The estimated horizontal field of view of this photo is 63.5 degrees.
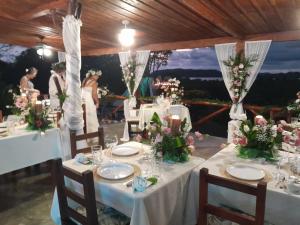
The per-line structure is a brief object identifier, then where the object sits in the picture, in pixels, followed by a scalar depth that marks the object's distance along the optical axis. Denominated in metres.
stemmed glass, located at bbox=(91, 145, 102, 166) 1.94
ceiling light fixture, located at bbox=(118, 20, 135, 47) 3.70
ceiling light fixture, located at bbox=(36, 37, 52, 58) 5.89
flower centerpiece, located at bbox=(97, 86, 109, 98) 6.09
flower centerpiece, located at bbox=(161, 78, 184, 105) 5.39
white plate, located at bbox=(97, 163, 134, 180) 1.69
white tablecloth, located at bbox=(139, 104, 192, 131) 4.75
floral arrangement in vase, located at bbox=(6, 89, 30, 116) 2.92
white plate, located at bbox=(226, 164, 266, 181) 1.63
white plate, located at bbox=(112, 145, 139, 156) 2.13
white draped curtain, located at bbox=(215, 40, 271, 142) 4.62
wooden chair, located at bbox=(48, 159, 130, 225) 1.42
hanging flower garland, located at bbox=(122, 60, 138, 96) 6.17
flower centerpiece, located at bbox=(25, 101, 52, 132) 2.99
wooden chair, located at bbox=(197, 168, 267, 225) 1.23
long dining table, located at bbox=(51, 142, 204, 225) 1.43
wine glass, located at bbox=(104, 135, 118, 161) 2.08
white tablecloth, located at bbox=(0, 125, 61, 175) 2.70
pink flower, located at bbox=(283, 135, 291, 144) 1.78
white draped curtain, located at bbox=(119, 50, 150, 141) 6.39
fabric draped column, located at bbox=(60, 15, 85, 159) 2.64
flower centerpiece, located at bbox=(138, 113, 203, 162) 1.89
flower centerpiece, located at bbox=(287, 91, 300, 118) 2.63
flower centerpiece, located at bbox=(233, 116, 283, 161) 1.96
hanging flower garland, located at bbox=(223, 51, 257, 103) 4.57
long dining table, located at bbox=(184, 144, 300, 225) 1.40
